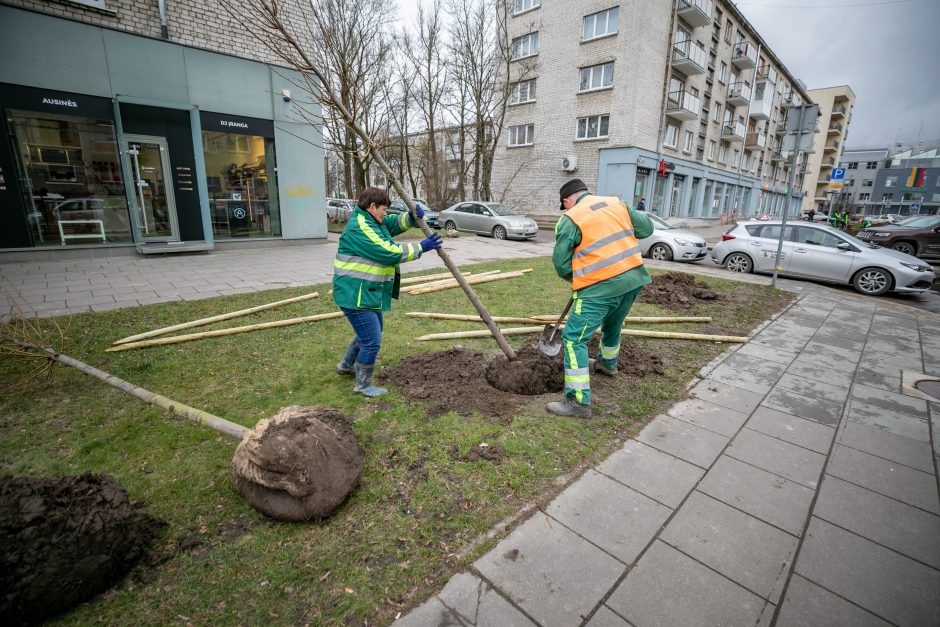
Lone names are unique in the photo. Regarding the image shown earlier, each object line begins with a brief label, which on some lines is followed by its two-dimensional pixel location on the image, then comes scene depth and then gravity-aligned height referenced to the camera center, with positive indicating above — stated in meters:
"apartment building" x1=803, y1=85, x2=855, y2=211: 57.91 +11.51
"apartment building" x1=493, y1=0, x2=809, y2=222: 24.59 +7.15
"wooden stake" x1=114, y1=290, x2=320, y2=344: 5.34 -1.51
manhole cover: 4.56 -1.70
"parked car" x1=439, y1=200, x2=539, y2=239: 18.47 -0.27
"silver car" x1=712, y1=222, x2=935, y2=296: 9.59 -0.85
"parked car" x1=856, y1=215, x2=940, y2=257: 15.27 -0.44
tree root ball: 2.43 -1.44
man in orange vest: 3.58 -0.43
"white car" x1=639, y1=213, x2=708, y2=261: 13.17 -0.81
